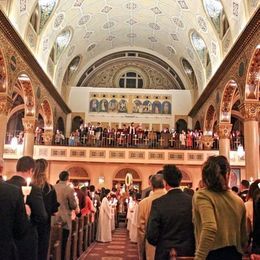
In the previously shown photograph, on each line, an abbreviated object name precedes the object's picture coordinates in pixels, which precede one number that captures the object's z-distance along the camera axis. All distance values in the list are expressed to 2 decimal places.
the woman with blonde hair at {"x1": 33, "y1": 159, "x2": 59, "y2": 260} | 4.78
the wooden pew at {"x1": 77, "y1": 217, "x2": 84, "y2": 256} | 8.95
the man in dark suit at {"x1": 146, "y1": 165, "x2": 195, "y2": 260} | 3.62
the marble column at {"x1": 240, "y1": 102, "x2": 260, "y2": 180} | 15.23
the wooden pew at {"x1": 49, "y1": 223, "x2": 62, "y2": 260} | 5.94
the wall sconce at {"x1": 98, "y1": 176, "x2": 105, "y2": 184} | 25.09
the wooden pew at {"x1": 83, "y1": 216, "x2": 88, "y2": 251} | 10.16
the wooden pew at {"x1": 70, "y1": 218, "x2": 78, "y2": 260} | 7.94
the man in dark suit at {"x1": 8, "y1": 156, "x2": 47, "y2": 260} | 4.05
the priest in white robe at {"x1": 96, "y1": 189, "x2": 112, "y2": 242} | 12.53
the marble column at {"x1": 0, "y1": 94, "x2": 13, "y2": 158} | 15.91
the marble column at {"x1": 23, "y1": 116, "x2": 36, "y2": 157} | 20.59
